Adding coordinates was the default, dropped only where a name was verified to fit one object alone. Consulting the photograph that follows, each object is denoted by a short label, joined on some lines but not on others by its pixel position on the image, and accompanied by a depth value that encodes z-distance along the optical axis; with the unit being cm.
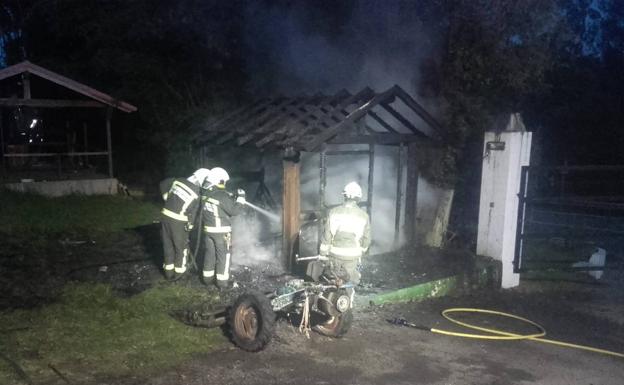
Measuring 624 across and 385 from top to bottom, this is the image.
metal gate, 924
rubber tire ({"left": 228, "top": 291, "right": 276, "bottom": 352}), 607
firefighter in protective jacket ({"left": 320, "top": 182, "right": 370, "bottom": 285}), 697
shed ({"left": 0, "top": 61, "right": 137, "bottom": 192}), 1734
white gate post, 919
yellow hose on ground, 668
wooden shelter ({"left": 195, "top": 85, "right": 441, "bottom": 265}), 871
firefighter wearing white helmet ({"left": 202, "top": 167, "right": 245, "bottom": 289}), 795
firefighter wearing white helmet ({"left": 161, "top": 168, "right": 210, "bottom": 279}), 817
